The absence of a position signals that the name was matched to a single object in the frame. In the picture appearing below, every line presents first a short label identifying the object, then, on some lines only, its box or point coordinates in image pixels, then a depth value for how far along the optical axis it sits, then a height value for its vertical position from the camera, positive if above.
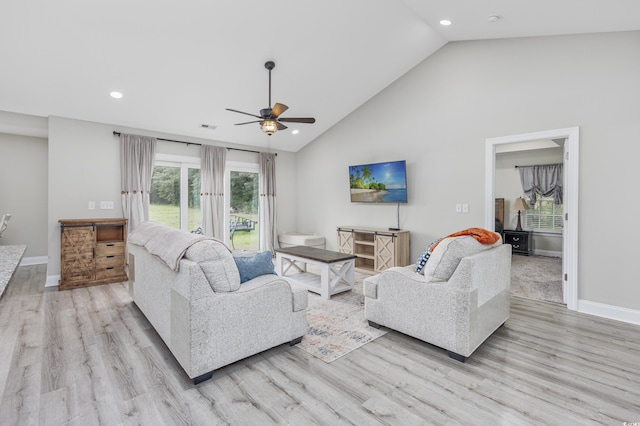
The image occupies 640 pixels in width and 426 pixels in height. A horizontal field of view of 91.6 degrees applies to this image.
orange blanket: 2.78 -0.24
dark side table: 7.30 -0.74
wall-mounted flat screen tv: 5.17 +0.49
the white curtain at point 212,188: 5.92 +0.42
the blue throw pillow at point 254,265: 2.58 -0.47
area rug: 2.68 -1.17
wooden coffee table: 3.96 -0.83
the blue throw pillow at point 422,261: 2.84 -0.48
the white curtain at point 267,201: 6.81 +0.19
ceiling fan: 3.53 +1.09
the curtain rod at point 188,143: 4.96 +1.25
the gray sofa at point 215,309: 2.12 -0.75
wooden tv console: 5.00 -0.64
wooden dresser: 4.34 -0.62
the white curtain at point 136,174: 5.02 +0.59
